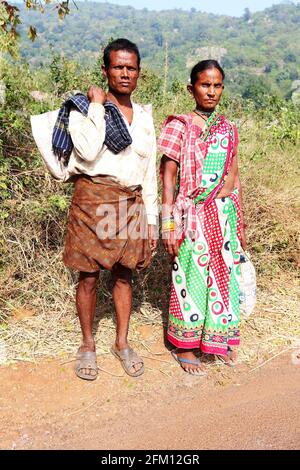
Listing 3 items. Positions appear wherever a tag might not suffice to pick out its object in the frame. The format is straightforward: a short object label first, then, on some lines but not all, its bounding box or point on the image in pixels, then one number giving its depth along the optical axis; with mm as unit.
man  2471
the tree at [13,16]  3348
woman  2684
